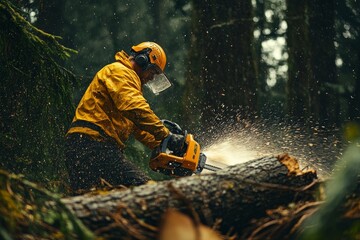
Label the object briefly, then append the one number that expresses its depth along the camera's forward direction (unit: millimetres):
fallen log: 3016
